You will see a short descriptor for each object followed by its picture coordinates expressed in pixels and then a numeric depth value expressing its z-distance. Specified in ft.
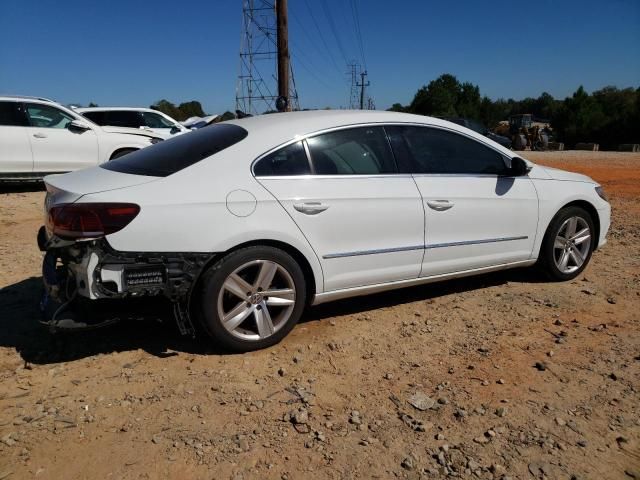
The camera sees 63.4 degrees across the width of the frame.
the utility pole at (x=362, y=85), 240.16
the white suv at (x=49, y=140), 29.50
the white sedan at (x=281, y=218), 9.90
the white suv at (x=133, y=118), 40.70
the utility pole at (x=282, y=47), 49.34
